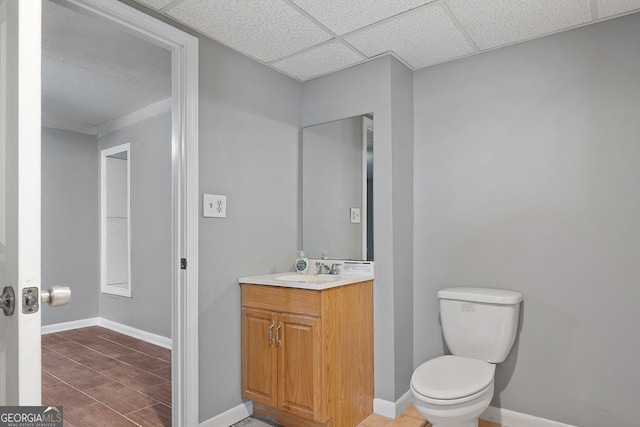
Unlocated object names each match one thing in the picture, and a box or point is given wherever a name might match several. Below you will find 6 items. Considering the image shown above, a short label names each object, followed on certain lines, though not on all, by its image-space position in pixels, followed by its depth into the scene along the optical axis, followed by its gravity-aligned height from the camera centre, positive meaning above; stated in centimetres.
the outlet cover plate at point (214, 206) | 215 +6
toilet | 178 -77
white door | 79 +3
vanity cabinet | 205 -75
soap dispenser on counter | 265 -32
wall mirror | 256 +19
